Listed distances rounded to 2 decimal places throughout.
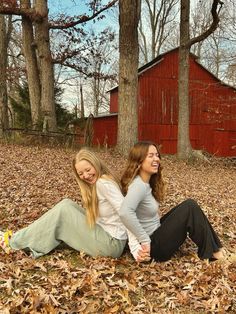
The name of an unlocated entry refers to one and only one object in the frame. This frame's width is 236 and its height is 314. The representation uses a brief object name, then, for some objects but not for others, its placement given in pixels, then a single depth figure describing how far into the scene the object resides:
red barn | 23.11
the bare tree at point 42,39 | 15.66
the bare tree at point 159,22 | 35.50
